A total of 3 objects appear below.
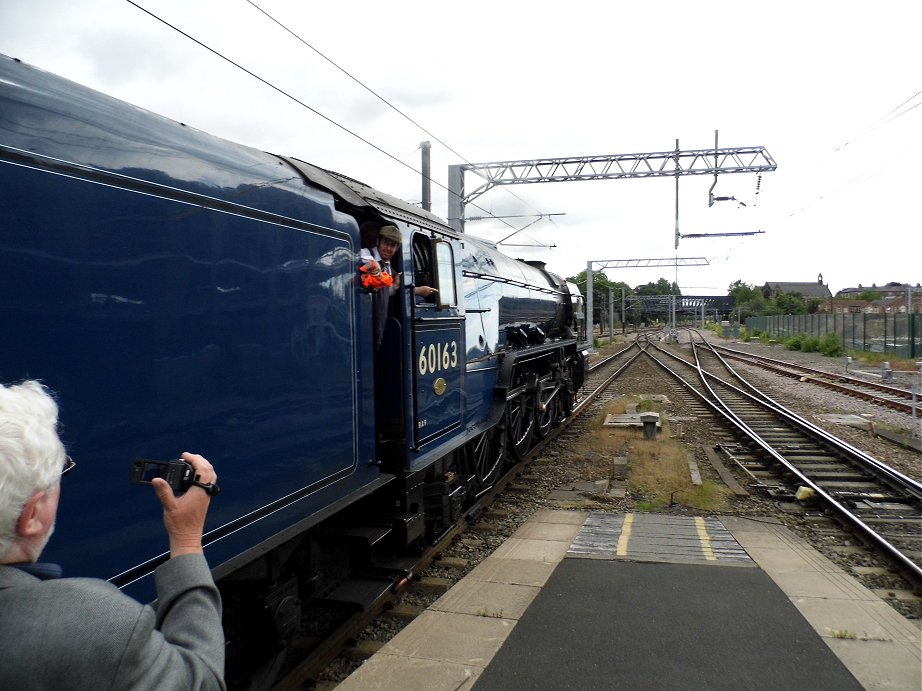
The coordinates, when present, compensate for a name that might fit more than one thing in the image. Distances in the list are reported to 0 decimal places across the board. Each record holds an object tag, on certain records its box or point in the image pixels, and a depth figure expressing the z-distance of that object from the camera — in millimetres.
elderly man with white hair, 1223
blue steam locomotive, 2178
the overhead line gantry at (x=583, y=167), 18641
